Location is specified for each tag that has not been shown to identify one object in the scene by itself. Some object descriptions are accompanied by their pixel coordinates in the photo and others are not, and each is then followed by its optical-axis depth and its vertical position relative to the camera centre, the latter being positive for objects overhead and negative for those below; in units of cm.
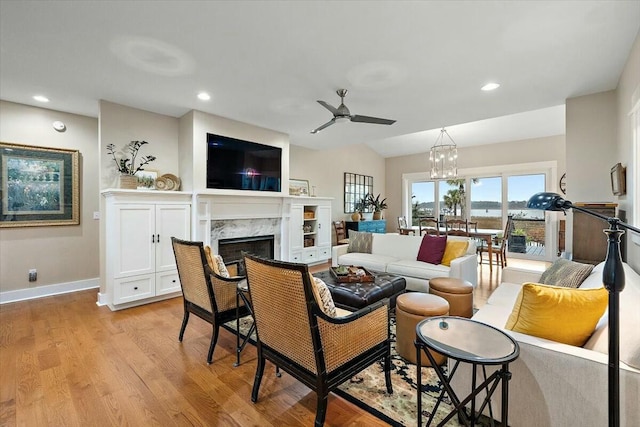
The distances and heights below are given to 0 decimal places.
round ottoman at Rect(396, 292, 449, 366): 220 -81
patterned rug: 172 -122
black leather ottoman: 283 -83
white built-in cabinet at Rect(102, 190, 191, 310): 352 -41
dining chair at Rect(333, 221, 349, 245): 721 -50
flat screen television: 438 +77
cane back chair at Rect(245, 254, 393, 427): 152 -71
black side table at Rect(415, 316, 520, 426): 124 -63
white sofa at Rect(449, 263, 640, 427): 126 -79
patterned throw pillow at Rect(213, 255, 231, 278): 253 -49
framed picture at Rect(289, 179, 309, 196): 598 +54
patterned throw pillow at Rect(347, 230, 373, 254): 495 -55
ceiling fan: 324 +109
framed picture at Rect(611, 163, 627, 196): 276 +31
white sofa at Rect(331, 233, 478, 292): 370 -74
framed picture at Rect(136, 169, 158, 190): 394 +43
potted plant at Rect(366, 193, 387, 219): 811 +17
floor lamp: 111 -34
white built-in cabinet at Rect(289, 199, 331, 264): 555 -43
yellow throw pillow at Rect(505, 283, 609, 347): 143 -51
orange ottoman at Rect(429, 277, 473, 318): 275 -82
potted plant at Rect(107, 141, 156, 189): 377 +67
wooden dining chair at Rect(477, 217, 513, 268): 531 -70
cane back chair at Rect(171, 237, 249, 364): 235 -66
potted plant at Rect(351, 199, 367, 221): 789 +11
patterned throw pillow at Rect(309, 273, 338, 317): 169 -53
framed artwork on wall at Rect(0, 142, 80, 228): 373 +34
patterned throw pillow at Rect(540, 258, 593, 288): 205 -48
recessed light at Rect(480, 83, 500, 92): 323 +143
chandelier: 524 +87
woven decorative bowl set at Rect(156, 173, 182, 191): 420 +43
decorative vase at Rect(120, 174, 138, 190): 374 +39
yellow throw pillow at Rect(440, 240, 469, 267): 396 -55
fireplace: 462 -60
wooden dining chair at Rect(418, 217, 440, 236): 618 -41
